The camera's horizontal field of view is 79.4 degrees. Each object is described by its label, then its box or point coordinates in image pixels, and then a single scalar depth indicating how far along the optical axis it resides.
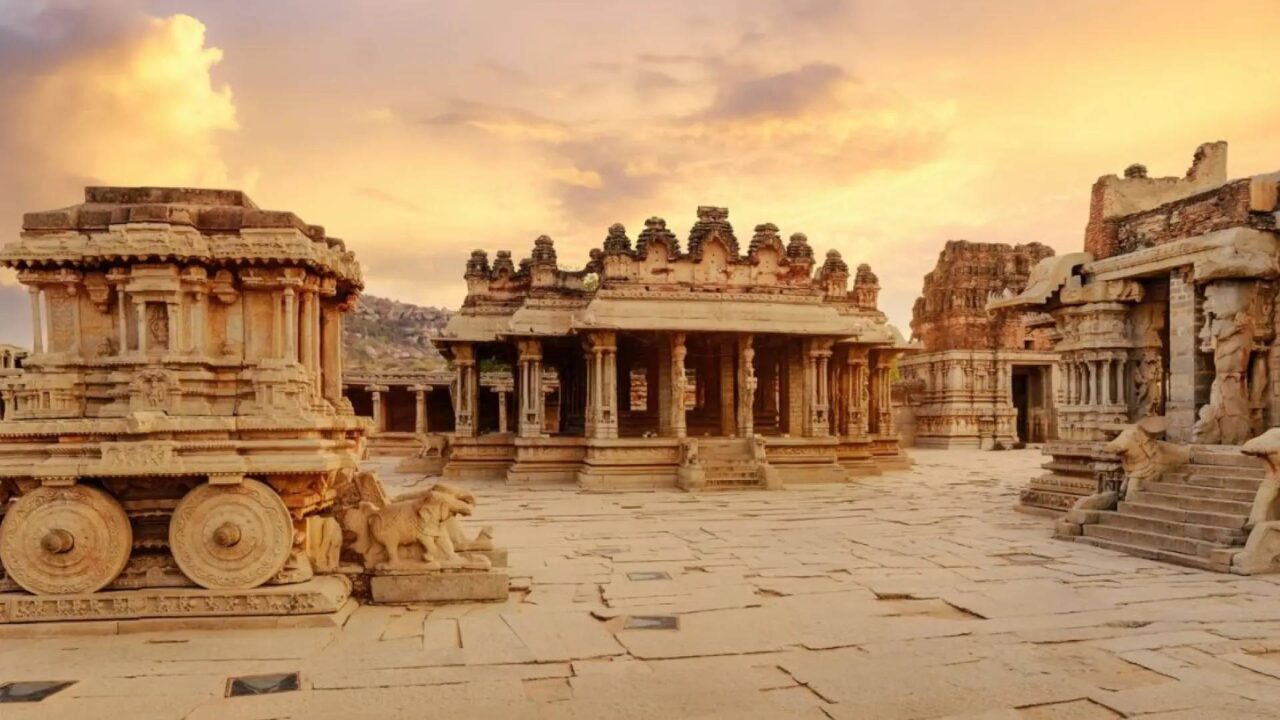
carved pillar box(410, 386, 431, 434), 30.70
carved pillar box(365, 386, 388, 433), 30.77
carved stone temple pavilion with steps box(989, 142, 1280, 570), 9.47
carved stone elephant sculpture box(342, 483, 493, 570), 6.95
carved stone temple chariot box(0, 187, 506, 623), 6.07
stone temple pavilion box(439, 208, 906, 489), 17.50
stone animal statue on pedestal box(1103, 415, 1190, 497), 10.16
